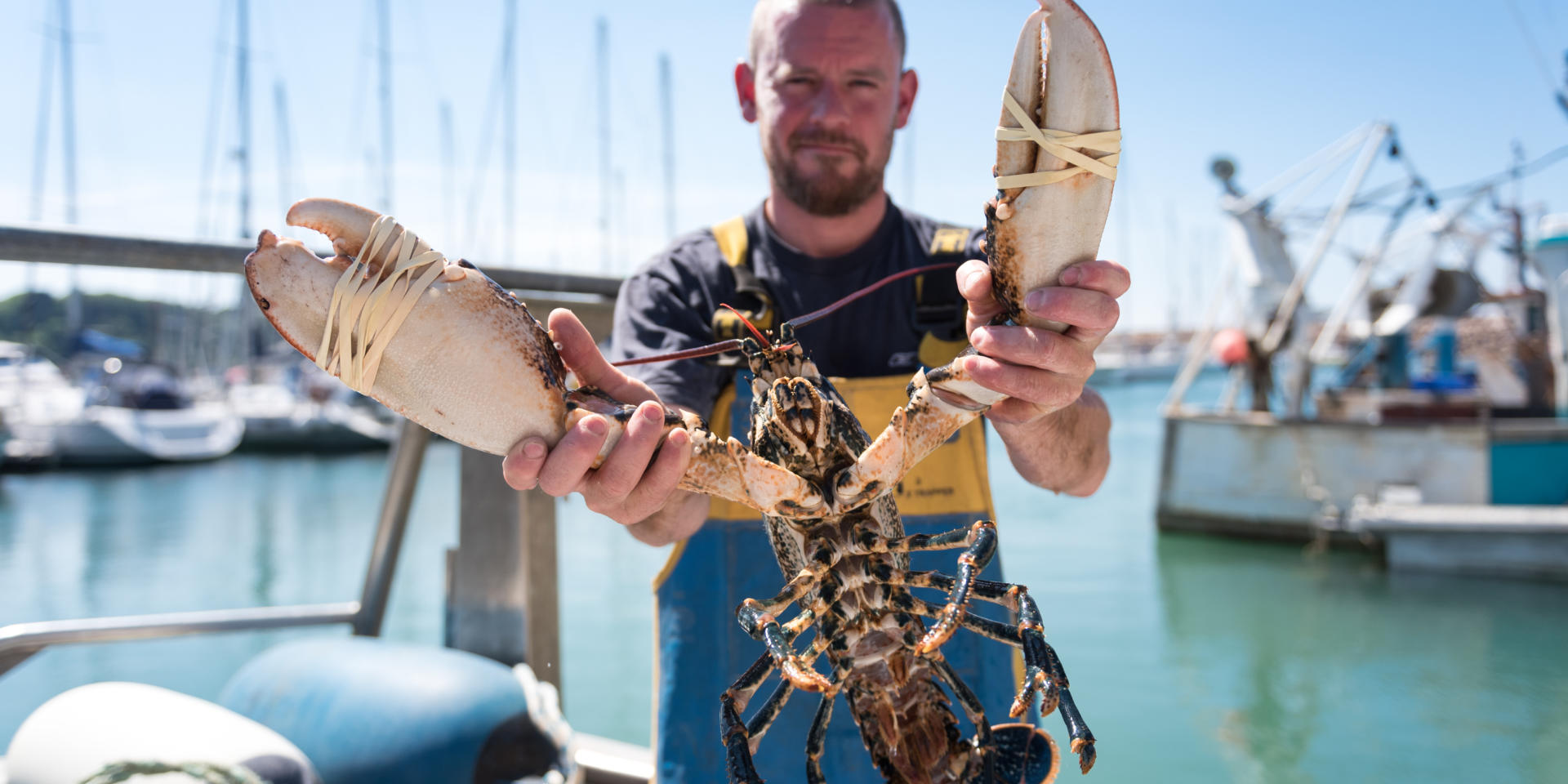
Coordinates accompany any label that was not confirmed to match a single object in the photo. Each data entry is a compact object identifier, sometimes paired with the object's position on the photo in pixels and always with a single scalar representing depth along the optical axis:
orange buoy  15.42
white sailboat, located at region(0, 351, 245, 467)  28.69
